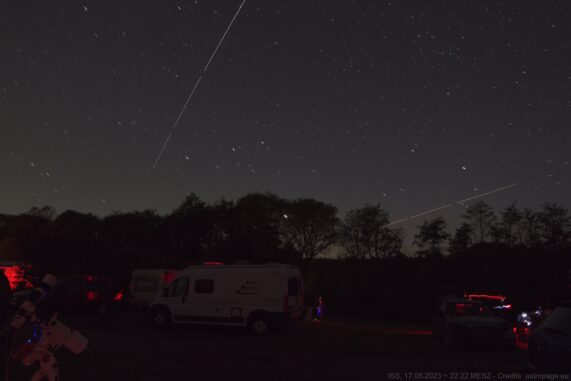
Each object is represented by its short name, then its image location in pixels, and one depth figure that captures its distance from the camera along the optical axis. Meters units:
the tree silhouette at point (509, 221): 41.84
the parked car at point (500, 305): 20.90
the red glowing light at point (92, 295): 24.45
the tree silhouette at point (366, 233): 54.88
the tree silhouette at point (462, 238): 43.53
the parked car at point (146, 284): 28.42
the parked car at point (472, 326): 13.74
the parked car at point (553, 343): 5.26
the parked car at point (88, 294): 23.84
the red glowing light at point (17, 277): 32.84
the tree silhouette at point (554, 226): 37.53
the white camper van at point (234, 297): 17.41
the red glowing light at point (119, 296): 31.19
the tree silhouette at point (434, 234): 45.53
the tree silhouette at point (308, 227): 64.06
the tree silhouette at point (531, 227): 39.82
